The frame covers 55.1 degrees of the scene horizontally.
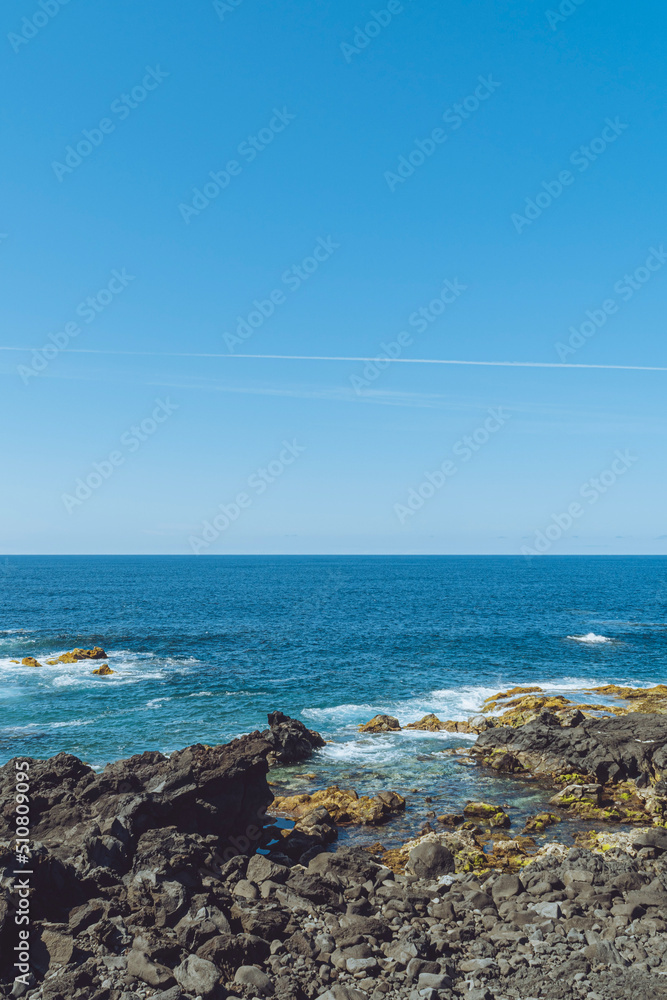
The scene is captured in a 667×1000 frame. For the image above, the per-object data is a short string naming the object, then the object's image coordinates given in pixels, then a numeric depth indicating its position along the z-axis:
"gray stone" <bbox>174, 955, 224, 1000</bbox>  15.93
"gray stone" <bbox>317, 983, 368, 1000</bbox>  15.93
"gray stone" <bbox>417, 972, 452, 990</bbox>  16.42
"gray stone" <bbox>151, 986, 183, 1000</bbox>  15.58
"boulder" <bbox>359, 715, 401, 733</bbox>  44.16
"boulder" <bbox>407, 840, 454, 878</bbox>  23.61
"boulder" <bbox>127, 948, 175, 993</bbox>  16.27
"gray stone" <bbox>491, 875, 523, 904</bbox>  21.36
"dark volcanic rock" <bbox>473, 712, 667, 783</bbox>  34.25
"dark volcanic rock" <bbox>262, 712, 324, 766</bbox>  38.28
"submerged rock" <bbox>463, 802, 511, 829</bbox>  29.15
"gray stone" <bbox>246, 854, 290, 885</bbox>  22.42
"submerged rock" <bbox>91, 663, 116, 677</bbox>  60.16
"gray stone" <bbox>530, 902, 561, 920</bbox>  19.81
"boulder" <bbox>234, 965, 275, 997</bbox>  16.36
